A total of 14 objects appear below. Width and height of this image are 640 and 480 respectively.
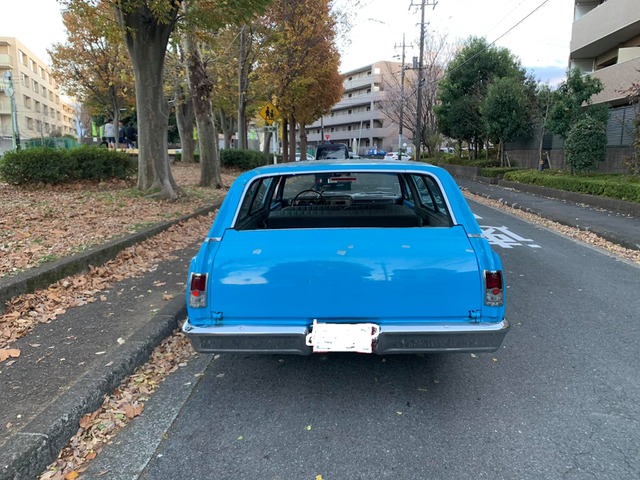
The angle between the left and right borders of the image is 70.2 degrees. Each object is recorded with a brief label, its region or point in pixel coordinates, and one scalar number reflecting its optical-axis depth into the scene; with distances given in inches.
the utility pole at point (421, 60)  1185.4
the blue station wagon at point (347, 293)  108.7
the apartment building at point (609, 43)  726.5
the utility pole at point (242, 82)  758.5
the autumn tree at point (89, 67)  1037.8
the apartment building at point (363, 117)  2855.1
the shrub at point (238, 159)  882.8
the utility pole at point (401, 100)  1448.1
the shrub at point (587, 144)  607.5
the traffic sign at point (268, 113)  686.5
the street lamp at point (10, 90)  1056.2
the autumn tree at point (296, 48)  808.9
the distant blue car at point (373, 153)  2171.0
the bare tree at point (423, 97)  1398.9
